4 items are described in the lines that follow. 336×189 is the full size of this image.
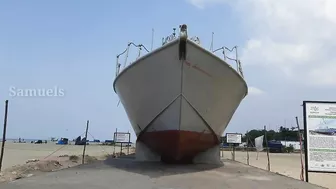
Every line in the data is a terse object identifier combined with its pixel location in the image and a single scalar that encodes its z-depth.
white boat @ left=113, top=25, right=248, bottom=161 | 8.66
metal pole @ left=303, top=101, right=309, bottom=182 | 7.14
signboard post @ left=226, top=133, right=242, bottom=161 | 17.52
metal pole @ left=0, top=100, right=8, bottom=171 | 9.56
